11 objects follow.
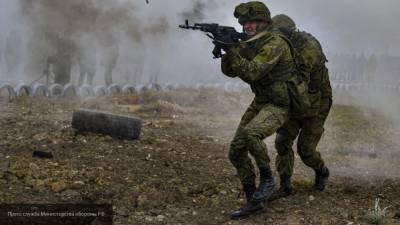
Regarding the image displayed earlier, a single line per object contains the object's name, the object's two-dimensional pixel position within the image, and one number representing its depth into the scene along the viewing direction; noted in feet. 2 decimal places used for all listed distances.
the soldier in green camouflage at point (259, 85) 29.71
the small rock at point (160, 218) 29.86
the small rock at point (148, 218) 29.71
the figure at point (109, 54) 117.70
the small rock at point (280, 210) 31.78
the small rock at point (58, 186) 33.10
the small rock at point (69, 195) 32.35
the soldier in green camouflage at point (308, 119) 34.30
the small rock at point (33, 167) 37.01
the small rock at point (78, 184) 34.01
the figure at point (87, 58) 113.19
